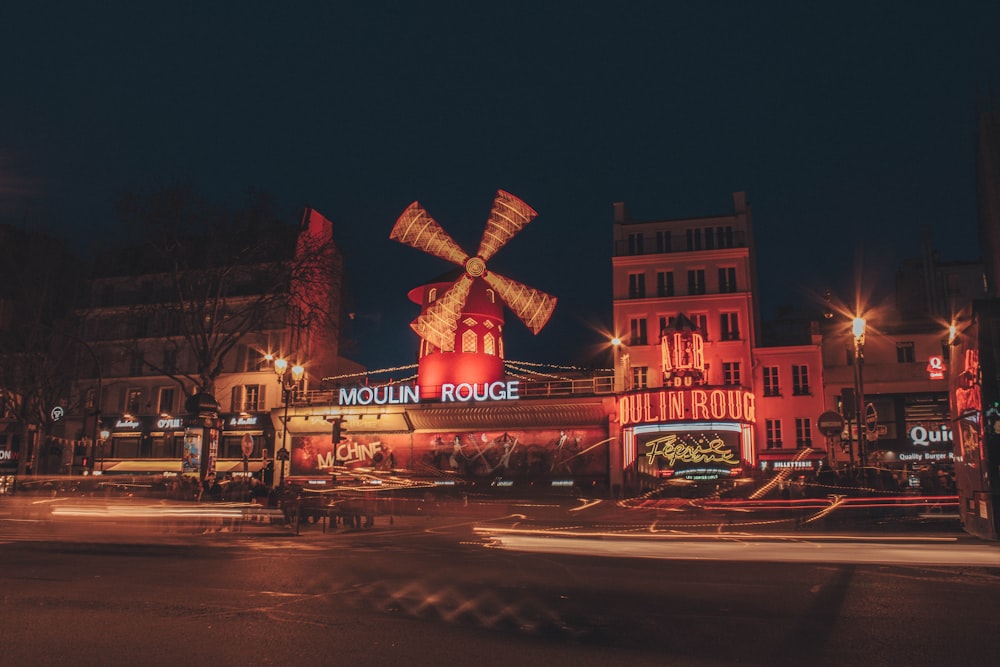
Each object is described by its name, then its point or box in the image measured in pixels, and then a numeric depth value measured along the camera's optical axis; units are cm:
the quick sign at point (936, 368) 2684
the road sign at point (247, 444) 3306
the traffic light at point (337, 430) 2645
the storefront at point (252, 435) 4250
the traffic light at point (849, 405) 2229
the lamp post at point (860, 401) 1906
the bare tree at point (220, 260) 2792
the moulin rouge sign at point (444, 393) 3684
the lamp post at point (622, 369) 3631
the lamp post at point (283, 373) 2870
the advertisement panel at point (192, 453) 3908
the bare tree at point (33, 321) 3656
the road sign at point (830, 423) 2160
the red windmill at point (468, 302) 3828
